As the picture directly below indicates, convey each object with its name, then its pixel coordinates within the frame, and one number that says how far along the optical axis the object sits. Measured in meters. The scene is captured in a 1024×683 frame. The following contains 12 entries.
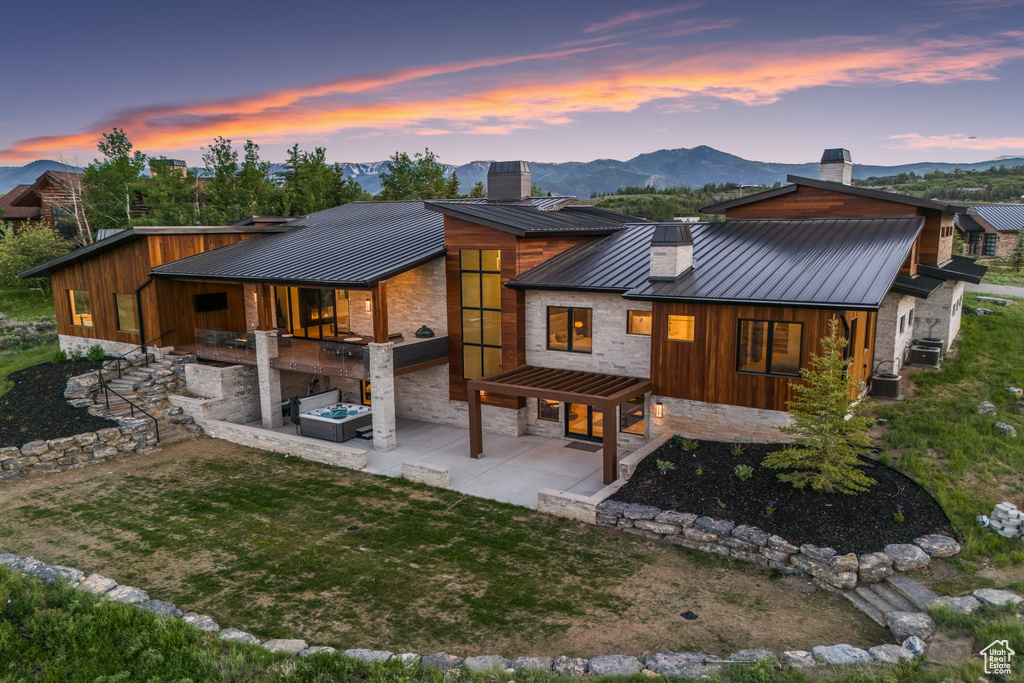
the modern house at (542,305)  15.66
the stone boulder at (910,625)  9.48
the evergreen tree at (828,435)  12.71
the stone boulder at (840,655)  8.95
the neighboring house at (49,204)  46.84
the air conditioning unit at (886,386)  17.88
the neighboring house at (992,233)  52.21
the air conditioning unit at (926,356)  20.14
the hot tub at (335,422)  19.56
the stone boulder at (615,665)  9.00
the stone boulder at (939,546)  11.25
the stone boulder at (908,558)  11.00
